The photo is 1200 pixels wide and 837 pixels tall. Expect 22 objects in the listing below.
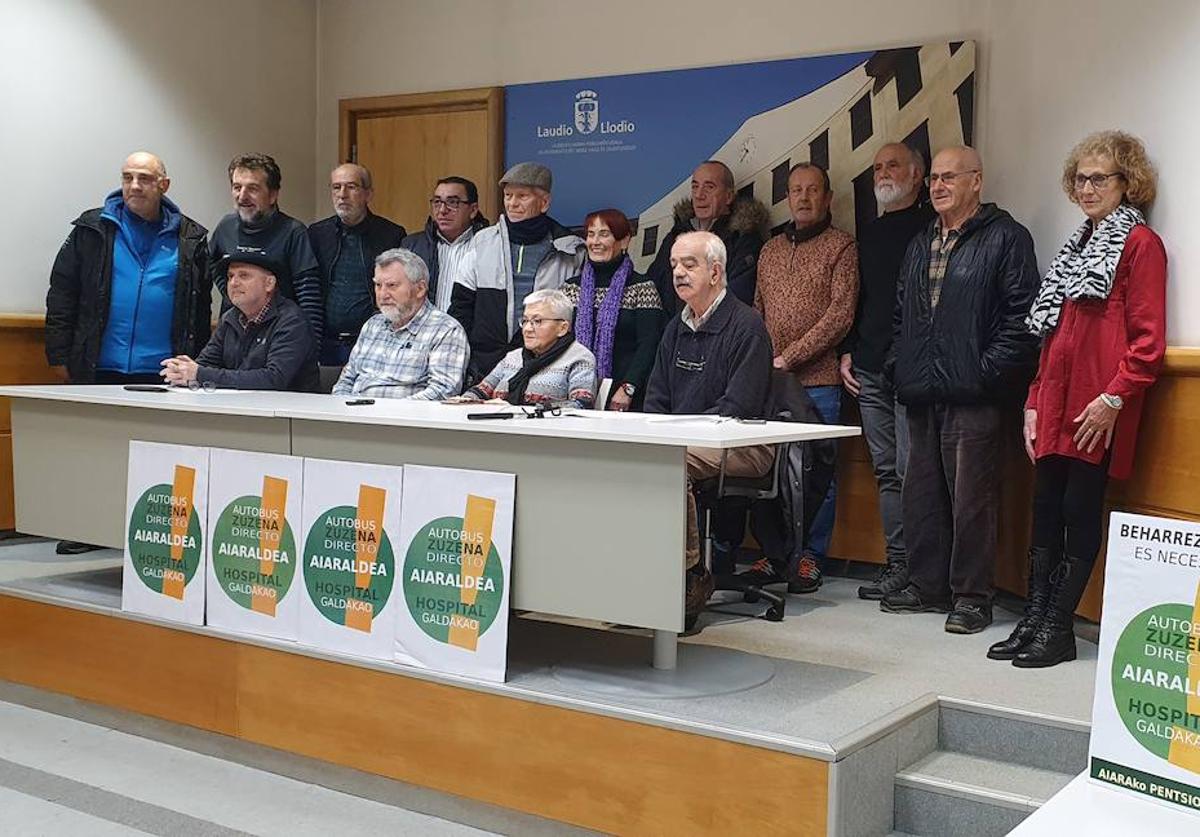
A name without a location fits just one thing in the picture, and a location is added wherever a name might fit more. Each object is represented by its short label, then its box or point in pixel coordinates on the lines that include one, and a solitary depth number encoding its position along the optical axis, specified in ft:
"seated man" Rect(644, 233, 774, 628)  13.44
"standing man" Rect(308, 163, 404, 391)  17.67
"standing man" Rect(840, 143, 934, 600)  15.08
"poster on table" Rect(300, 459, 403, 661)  11.23
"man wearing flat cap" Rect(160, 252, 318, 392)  15.34
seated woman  14.20
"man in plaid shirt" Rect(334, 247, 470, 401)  14.78
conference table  9.98
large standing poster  5.22
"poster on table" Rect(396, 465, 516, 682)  10.62
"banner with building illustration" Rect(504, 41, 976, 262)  16.35
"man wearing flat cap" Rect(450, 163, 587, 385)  16.12
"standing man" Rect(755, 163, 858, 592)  15.51
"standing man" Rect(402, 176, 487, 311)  16.87
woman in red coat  11.47
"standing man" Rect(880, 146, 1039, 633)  13.17
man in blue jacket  17.49
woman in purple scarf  15.37
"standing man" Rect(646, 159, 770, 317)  16.12
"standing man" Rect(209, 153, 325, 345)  17.35
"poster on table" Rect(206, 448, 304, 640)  11.90
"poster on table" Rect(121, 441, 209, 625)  12.57
